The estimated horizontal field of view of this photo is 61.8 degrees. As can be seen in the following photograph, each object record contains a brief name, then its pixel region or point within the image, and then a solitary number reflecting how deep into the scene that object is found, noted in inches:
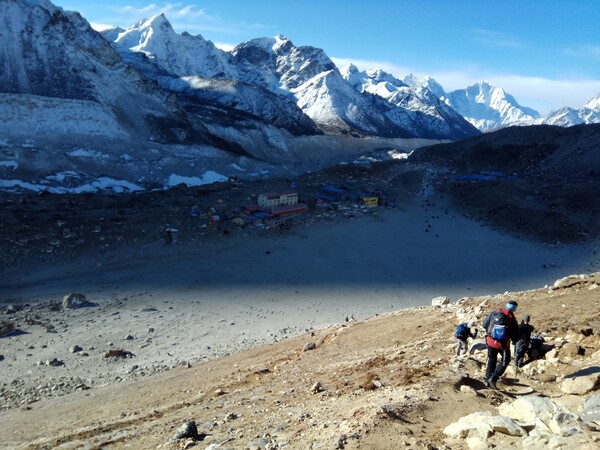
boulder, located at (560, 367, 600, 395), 302.2
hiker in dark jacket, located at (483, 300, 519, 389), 339.3
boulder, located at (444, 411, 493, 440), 261.7
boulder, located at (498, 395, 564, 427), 269.2
